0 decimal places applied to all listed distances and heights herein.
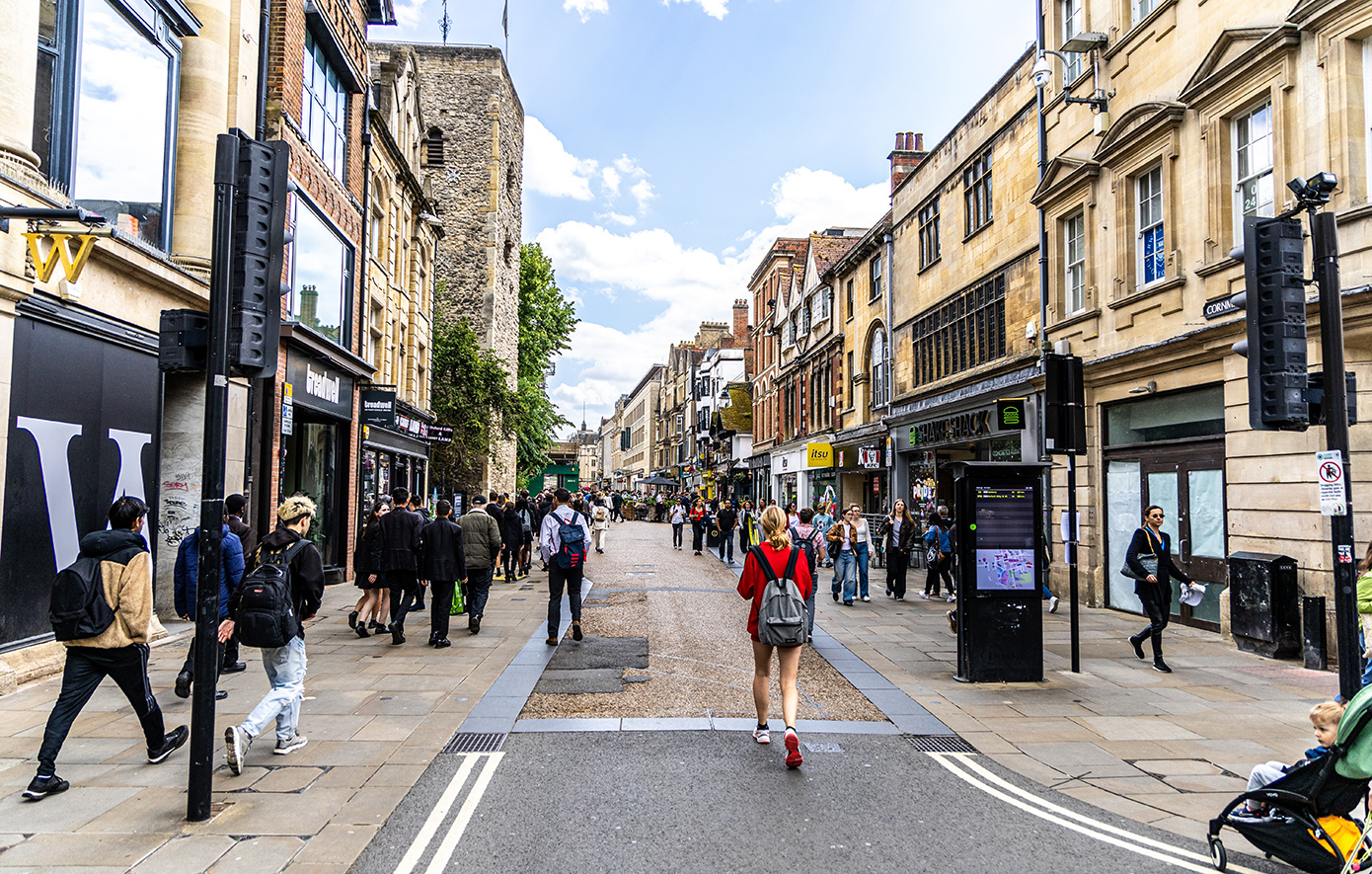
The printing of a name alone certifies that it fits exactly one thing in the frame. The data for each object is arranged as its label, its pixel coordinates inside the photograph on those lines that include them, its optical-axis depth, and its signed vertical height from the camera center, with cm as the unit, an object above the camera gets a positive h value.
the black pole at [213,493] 471 -1
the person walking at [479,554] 1124 -78
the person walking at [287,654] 555 -109
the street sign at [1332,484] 655 +10
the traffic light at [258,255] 487 +131
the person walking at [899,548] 1588 -96
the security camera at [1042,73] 1564 +758
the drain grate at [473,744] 621 -179
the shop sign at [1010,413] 1609 +151
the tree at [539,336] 4328 +826
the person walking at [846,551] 1493 -96
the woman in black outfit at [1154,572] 948 -82
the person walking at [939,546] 1529 -89
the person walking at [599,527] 2692 -104
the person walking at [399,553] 1062 -73
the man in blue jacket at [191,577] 710 -70
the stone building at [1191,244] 1005 +367
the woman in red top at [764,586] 622 -70
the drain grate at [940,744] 643 -183
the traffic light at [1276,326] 677 +131
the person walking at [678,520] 3084 -94
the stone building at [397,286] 2061 +553
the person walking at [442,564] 1028 -85
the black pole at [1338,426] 630 +53
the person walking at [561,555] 1036 -73
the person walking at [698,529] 2820 -114
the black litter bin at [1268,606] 1013 -127
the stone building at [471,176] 3616 +1315
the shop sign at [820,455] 3009 +132
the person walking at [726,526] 2481 -94
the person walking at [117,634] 530 -87
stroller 389 -143
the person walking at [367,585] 1076 -113
